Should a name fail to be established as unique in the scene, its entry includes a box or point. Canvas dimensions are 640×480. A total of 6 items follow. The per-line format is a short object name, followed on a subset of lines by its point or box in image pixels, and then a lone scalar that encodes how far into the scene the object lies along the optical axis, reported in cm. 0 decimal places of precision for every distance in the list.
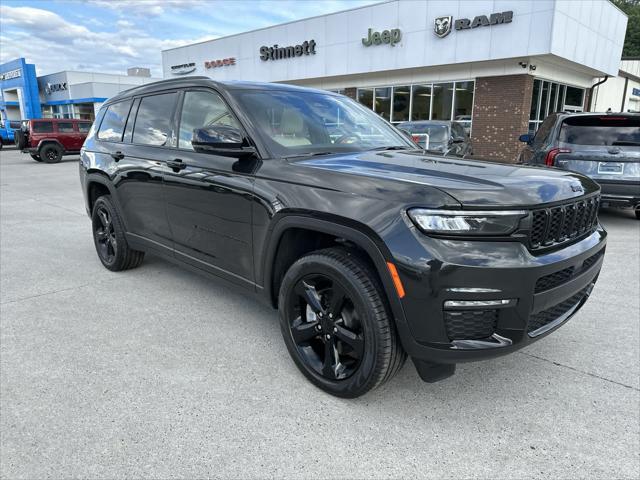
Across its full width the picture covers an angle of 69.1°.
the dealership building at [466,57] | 1503
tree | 4931
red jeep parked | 2109
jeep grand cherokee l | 213
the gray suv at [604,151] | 673
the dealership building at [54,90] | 4428
